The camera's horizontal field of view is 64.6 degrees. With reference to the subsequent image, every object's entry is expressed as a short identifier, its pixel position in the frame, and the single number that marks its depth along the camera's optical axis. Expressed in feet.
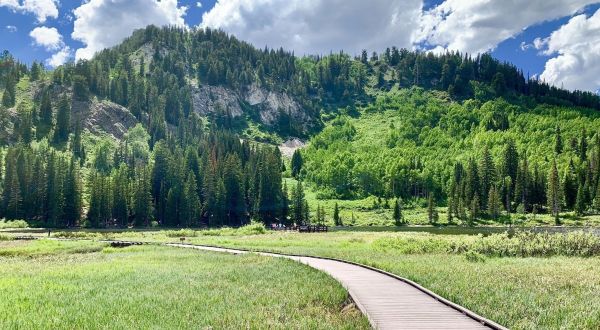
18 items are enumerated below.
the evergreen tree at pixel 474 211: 465.80
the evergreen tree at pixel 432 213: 497.87
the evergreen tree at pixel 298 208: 476.13
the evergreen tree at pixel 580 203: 465.06
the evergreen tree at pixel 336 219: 511.69
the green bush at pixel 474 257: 124.47
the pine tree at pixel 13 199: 434.30
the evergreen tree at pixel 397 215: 504.02
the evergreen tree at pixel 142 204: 436.76
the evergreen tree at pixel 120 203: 436.76
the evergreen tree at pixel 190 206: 447.42
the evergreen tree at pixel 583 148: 637.34
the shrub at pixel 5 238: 255.70
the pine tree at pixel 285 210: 487.61
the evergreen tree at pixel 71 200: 428.56
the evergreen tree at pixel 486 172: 528.63
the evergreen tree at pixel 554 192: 464.24
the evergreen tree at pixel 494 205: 483.51
